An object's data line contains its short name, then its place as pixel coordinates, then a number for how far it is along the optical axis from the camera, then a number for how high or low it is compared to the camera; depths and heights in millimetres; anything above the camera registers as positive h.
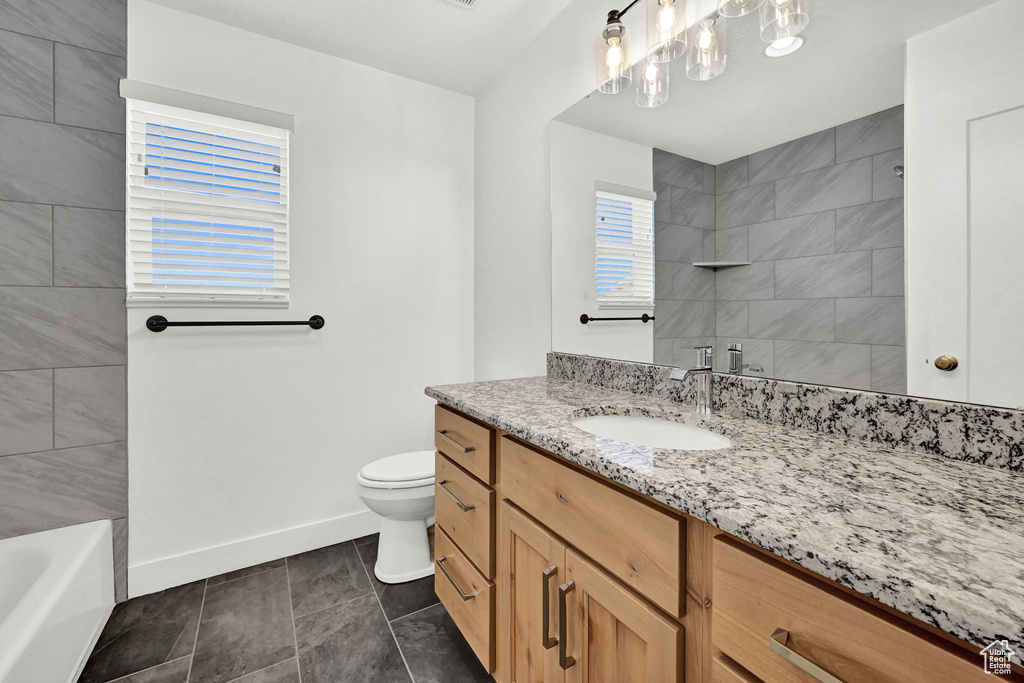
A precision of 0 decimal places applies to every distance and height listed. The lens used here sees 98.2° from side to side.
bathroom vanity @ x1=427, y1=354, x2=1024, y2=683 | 441 -280
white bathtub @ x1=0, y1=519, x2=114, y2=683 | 1113 -776
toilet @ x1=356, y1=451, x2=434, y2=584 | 1848 -721
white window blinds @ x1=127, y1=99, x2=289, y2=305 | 1794 +568
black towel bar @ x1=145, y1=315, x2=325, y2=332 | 1812 +76
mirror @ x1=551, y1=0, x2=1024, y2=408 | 770 +307
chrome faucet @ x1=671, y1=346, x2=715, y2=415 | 1193 -106
